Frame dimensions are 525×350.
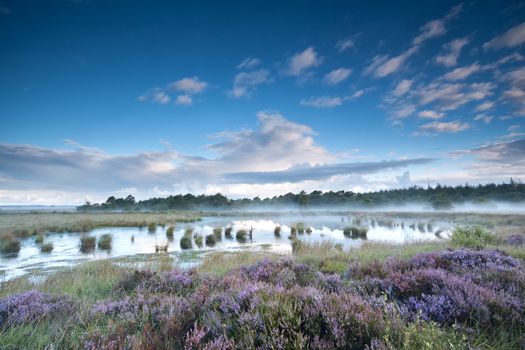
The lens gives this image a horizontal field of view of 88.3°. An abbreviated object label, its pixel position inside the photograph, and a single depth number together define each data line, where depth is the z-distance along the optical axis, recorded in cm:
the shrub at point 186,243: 2361
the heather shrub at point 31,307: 423
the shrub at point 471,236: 1208
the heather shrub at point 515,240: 1240
